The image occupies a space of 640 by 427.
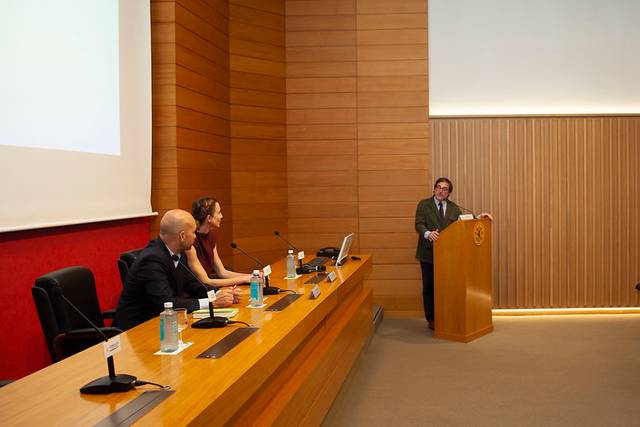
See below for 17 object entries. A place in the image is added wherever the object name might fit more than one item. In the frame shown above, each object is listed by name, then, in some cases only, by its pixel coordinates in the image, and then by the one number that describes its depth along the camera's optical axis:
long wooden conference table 1.94
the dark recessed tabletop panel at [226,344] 2.51
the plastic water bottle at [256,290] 3.54
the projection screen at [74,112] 3.62
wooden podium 5.91
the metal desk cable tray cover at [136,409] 1.81
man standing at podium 6.67
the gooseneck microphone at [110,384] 2.09
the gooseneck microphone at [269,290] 3.97
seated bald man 3.40
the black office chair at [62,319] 3.19
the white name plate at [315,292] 3.83
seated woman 4.37
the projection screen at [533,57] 7.53
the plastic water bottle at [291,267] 4.68
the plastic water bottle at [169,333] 2.56
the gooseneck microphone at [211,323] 3.03
